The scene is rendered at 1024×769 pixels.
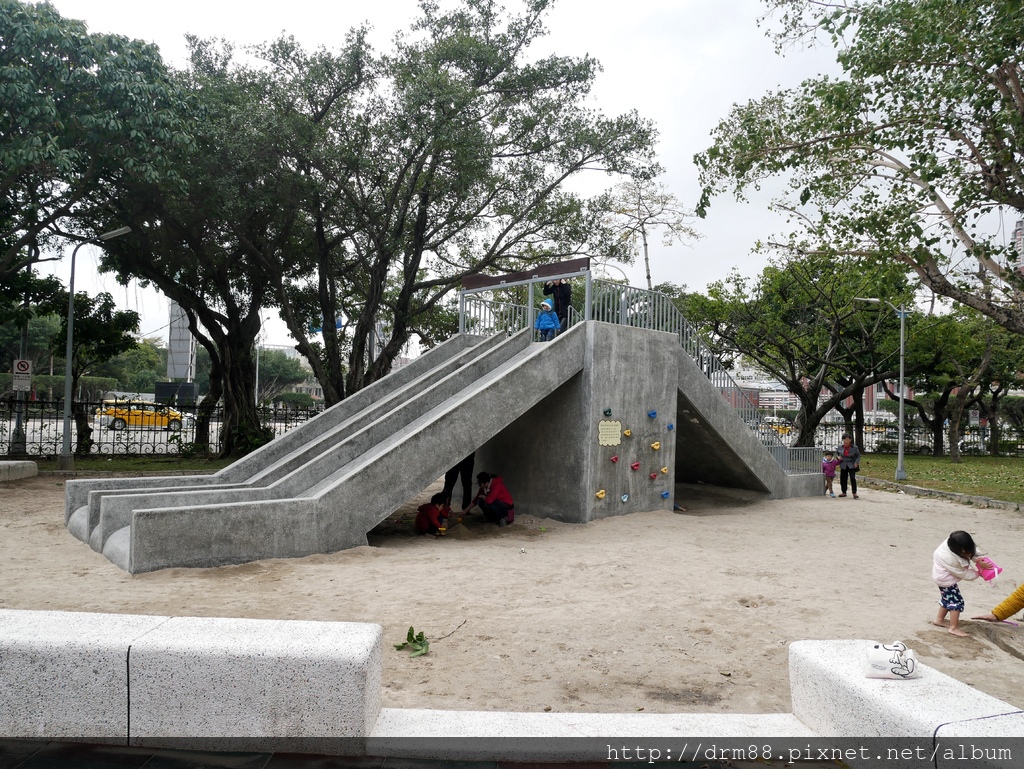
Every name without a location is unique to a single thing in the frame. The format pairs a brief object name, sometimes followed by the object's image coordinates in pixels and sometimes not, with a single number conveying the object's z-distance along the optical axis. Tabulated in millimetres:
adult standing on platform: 12938
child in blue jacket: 12836
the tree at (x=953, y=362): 28509
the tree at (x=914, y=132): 11117
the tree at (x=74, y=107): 12828
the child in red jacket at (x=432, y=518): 10781
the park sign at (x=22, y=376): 18859
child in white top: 6379
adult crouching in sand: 11508
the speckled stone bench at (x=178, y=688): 3422
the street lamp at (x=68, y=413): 18672
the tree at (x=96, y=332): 21906
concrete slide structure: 8430
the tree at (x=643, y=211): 26734
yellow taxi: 22028
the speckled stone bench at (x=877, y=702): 2979
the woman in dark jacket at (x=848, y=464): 17531
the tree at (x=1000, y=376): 30822
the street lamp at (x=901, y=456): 22617
